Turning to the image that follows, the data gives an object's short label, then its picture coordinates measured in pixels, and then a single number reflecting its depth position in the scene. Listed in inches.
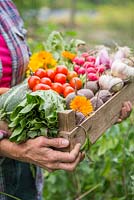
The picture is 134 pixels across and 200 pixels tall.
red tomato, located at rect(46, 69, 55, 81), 80.0
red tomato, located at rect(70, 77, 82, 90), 77.9
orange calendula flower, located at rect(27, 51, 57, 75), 85.6
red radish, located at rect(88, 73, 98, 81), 81.1
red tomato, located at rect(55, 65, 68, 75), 80.7
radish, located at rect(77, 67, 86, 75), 83.5
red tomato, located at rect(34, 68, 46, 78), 79.2
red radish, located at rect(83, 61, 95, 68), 85.7
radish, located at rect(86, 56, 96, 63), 90.0
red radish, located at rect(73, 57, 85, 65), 88.0
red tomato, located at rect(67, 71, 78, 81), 81.0
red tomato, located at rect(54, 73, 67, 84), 78.5
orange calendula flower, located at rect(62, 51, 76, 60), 91.4
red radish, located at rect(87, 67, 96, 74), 83.1
